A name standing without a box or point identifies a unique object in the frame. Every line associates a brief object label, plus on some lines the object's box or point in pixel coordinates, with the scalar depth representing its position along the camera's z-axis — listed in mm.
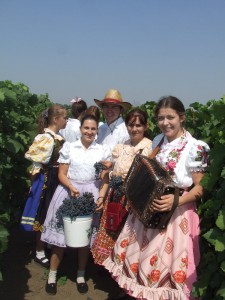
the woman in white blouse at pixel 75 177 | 3652
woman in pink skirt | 2703
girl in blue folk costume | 4363
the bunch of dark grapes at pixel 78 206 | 3436
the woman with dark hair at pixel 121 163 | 3479
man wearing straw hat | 4191
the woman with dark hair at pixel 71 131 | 5520
